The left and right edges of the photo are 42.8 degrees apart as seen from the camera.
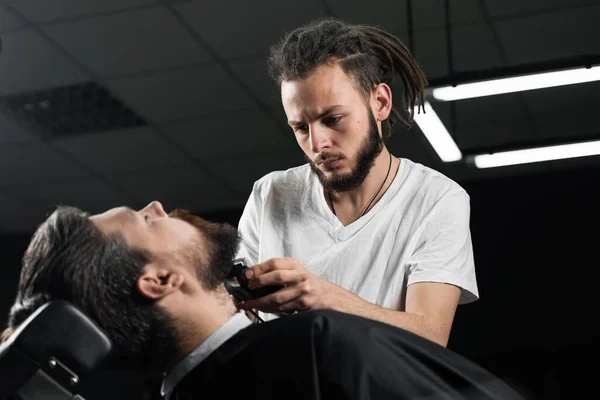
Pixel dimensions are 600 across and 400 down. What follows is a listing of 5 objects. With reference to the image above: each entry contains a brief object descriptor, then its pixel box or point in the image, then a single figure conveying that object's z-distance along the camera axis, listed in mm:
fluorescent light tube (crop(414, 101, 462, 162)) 3477
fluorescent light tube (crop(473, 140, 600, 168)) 4762
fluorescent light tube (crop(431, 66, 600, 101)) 3195
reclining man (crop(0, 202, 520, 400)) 1199
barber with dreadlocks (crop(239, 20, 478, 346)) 1907
